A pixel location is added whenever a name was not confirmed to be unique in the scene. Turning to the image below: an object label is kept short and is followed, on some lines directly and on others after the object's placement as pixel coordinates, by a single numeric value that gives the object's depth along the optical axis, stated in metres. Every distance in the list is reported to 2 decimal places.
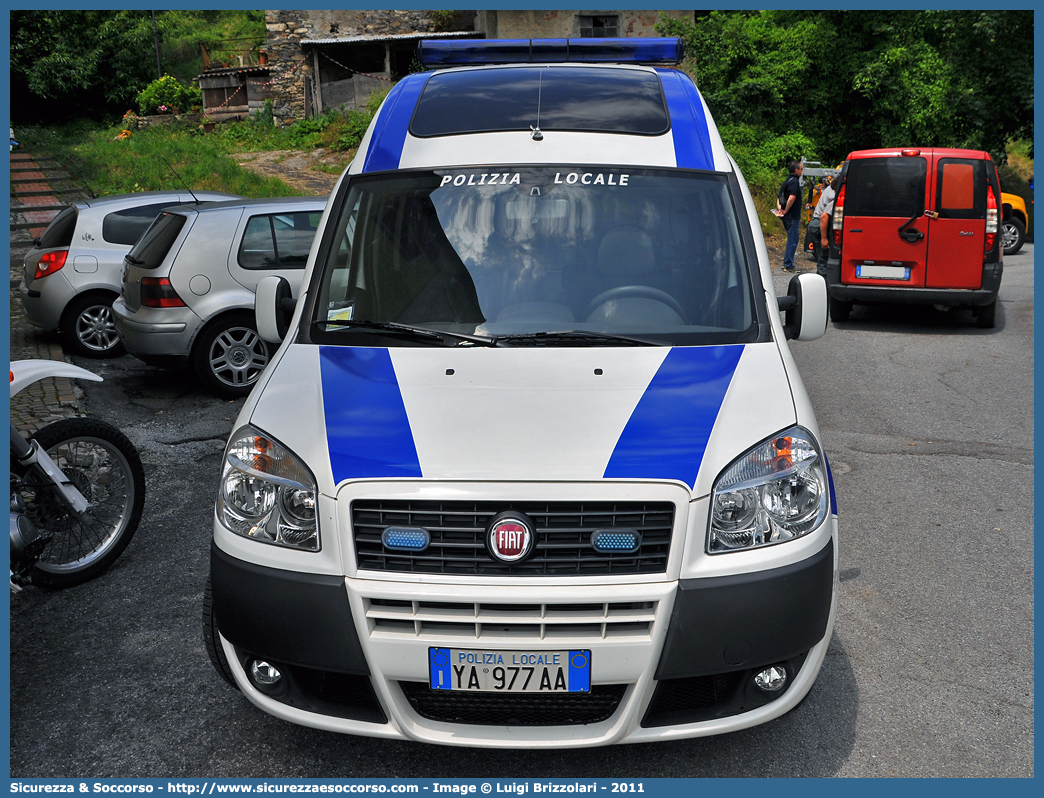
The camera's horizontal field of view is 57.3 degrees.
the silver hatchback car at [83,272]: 10.05
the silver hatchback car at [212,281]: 8.23
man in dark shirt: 16.62
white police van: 2.79
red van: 11.13
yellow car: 18.95
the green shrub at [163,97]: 32.22
